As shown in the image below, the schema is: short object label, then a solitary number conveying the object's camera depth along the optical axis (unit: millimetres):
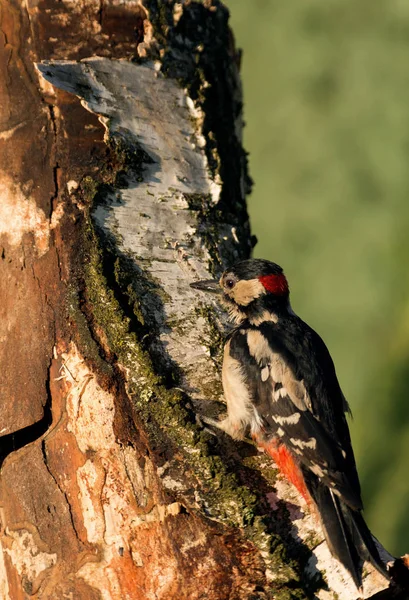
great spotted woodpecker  5543
